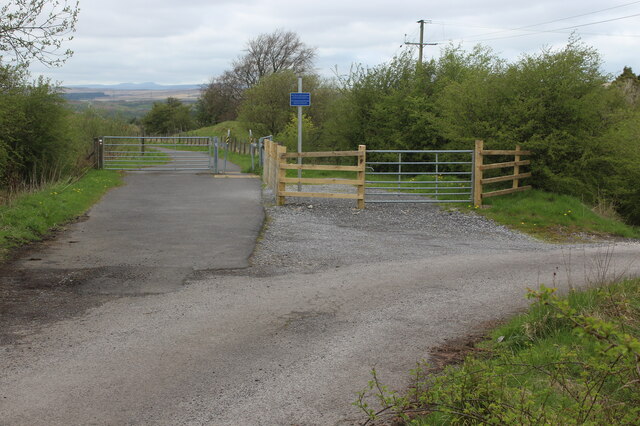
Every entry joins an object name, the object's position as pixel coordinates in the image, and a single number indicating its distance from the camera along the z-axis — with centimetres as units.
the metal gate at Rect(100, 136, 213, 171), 2776
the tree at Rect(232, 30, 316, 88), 7862
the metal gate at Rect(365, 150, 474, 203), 1815
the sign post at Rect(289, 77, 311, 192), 1841
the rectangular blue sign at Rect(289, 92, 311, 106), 1841
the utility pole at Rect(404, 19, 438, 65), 4349
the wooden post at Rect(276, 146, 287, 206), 1706
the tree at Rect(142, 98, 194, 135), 8450
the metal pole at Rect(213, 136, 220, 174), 2624
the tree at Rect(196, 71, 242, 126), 8194
